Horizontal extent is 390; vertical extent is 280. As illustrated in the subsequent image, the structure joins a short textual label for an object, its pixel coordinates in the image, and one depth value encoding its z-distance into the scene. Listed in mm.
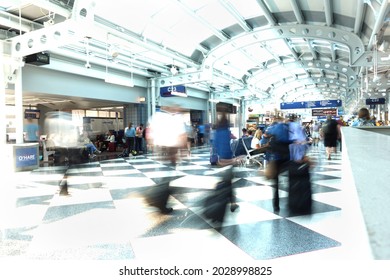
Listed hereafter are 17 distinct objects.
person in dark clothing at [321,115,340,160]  7969
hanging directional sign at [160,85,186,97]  14095
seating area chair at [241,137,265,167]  7656
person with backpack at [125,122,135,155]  12336
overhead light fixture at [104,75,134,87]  10172
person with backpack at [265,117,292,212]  3780
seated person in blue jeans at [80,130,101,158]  11082
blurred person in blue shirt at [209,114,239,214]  3705
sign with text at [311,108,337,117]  25548
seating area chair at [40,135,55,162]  11250
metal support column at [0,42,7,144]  8062
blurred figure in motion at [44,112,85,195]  5148
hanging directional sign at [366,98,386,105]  22594
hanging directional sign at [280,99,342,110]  24891
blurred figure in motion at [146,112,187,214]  3859
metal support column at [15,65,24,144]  8523
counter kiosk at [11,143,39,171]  8023
